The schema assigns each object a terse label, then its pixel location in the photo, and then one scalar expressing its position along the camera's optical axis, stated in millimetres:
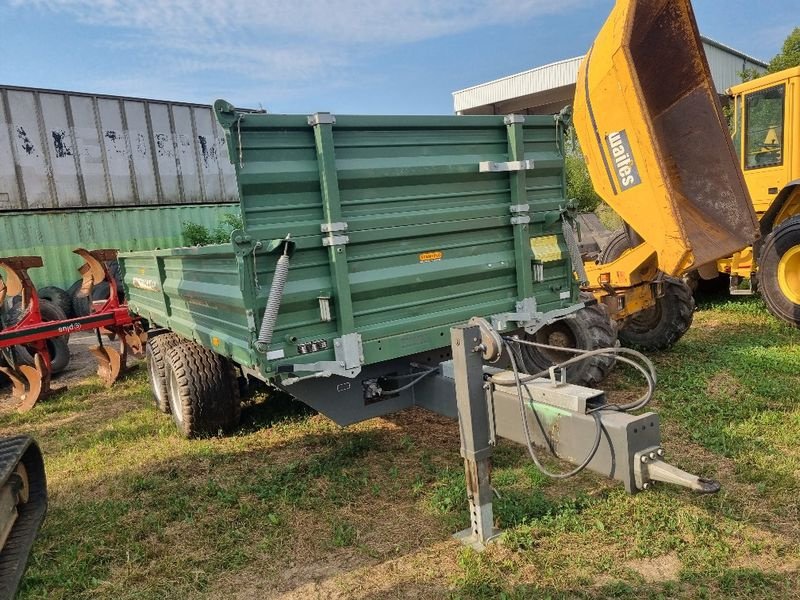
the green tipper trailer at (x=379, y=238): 3000
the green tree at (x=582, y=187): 21406
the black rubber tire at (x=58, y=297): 10641
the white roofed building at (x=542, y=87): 18094
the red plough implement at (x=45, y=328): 6180
